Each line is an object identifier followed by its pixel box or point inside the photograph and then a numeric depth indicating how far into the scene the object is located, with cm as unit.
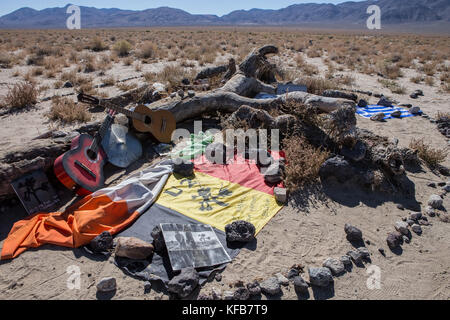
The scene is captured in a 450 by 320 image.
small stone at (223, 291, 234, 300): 262
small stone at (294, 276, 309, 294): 272
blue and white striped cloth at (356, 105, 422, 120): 740
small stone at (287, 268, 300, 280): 290
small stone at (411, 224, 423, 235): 357
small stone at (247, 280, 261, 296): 268
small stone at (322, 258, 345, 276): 294
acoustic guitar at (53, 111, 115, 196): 385
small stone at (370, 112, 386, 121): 704
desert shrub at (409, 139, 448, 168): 503
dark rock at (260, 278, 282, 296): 270
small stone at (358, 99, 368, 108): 811
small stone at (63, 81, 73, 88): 947
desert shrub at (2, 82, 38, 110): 724
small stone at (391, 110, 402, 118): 729
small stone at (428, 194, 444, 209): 400
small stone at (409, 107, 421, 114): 746
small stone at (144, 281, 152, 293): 271
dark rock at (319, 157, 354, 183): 443
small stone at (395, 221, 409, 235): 353
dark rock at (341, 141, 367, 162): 465
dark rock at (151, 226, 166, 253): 315
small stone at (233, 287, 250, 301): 262
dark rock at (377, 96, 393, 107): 819
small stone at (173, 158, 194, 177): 466
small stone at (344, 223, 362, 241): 338
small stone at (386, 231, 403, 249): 332
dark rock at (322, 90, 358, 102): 767
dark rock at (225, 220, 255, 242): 335
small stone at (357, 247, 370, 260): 315
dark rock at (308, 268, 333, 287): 278
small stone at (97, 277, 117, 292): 266
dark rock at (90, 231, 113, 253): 312
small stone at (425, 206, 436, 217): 388
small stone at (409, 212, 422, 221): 378
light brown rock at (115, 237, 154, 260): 302
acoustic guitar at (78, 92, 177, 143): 529
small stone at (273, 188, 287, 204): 407
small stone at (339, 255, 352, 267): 306
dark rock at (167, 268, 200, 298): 260
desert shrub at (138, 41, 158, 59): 1621
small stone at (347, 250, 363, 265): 309
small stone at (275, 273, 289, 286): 283
